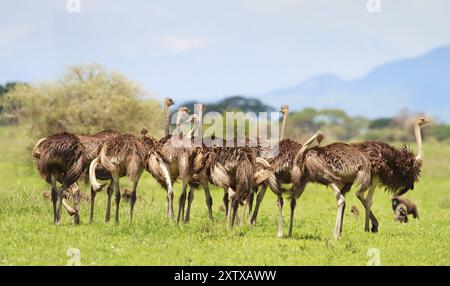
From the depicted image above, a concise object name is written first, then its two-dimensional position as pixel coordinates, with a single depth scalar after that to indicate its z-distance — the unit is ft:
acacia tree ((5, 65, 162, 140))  102.68
